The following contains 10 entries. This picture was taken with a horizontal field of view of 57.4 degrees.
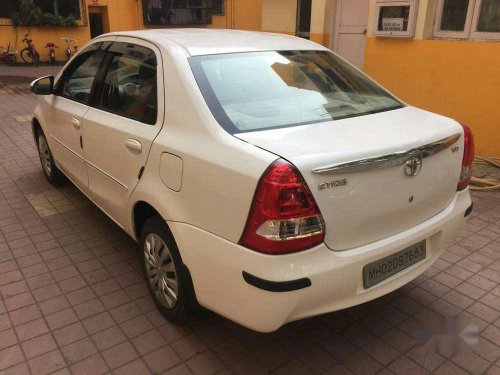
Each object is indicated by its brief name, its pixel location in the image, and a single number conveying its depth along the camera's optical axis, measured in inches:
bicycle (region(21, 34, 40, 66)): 644.1
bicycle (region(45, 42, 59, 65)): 653.9
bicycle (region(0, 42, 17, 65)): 634.2
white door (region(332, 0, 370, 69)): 303.3
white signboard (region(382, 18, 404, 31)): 253.3
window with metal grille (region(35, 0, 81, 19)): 650.2
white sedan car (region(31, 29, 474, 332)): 80.8
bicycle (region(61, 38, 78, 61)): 664.6
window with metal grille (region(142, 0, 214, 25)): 739.5
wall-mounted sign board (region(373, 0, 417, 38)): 246.2
